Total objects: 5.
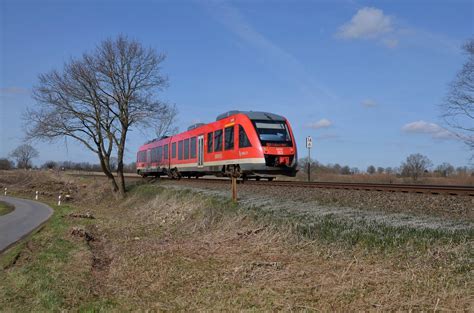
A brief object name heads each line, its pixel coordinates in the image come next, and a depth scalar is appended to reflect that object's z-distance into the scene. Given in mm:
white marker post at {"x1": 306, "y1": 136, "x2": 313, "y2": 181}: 27516
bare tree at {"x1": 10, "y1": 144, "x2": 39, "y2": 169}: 114375
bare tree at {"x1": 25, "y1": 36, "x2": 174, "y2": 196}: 28094
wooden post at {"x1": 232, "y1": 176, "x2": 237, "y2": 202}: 12945
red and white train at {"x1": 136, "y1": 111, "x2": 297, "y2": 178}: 18828
